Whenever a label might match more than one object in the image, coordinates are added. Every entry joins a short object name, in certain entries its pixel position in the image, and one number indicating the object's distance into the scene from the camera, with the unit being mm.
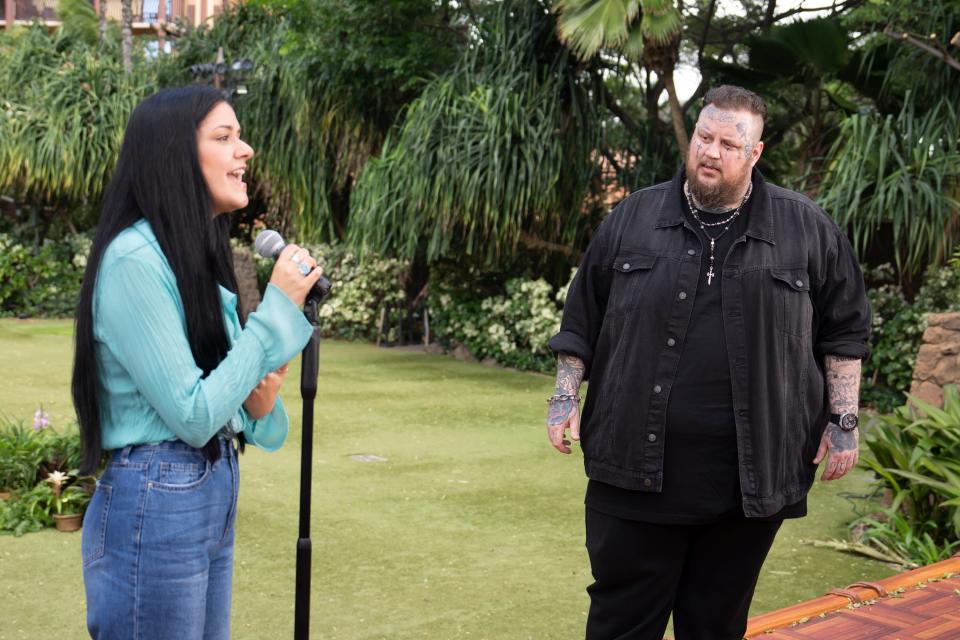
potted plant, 5543
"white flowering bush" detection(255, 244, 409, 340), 15188
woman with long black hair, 1979
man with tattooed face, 2803
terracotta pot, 5535
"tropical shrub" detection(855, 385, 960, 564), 5066
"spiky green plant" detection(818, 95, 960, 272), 9241
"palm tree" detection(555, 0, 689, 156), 10258
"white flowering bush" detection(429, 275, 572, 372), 12641
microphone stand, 2366
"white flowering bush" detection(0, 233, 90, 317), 17844
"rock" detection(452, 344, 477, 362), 13766
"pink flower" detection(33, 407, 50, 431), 5898
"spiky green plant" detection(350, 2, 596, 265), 11727
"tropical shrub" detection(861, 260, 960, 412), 9656
